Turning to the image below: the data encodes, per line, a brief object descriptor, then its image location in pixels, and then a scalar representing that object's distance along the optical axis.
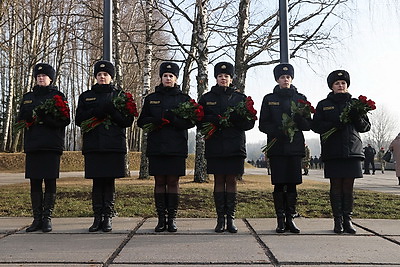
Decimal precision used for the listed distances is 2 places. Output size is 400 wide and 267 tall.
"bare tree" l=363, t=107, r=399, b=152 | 74.56
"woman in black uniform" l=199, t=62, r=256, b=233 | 5.34
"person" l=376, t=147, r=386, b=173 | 29.30
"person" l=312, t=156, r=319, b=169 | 44.80
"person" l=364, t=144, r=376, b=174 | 26.31
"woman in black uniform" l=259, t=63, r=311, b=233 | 5.38
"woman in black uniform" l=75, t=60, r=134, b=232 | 5.30
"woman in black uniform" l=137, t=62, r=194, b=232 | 5.32
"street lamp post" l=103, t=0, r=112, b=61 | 6.79
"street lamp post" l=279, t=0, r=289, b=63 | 6.92
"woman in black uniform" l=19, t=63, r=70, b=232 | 5.34
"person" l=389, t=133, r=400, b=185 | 14.14
